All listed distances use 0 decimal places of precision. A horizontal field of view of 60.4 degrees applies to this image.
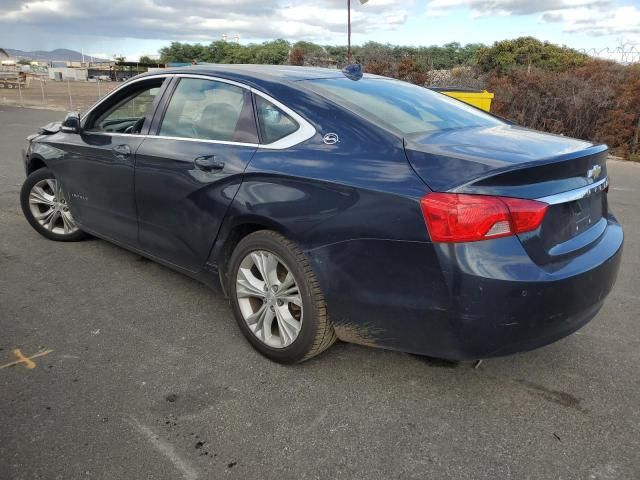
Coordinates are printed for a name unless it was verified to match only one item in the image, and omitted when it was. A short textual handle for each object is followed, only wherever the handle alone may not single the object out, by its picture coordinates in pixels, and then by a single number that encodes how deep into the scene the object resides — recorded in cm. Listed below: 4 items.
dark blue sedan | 235
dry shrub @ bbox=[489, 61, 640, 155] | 1174
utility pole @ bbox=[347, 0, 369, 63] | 1319
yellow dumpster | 1034
